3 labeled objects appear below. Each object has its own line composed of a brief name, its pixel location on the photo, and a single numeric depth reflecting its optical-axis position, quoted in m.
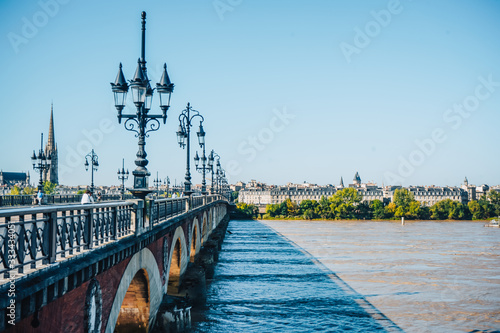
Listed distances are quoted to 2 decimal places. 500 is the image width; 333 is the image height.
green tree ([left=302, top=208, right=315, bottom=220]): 116.38
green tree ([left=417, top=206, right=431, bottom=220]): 116.62
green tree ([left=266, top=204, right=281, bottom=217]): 120.75
